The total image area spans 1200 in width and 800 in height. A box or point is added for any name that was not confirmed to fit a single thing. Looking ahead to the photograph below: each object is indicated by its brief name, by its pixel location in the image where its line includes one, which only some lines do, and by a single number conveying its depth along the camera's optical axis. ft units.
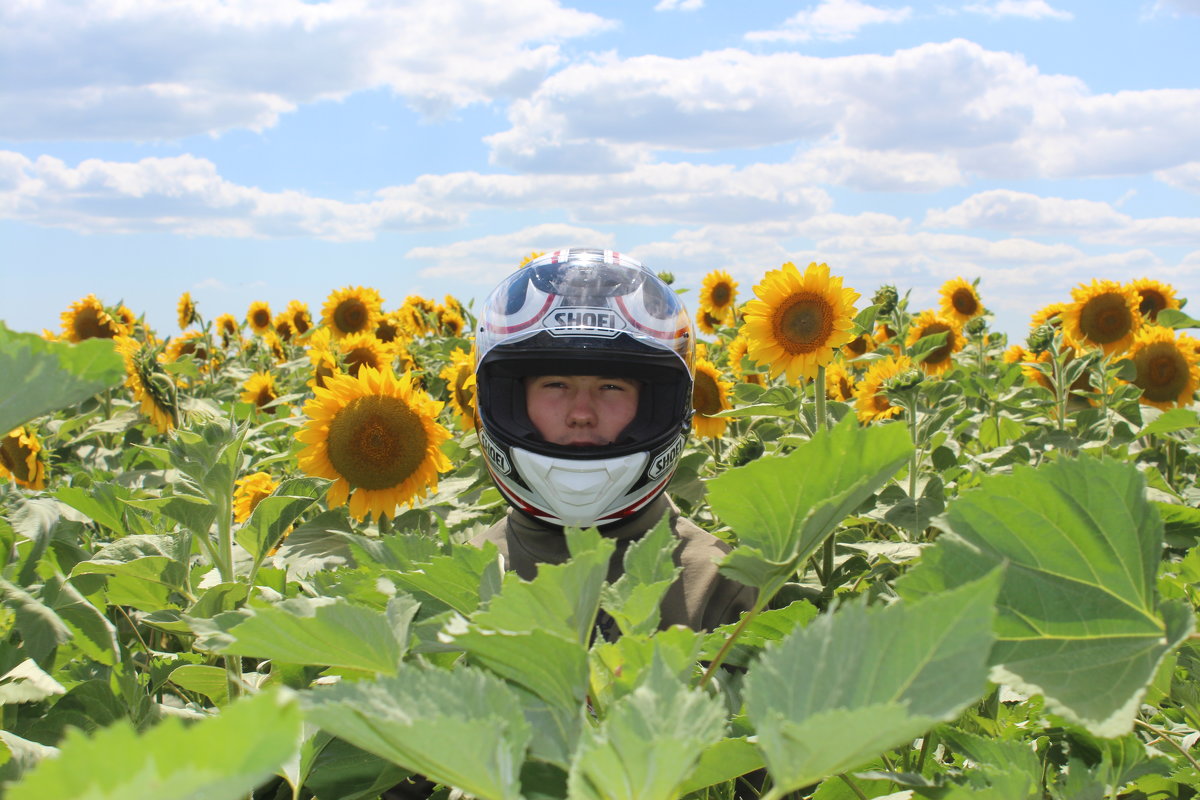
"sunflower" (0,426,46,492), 18.34
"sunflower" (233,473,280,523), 14.15
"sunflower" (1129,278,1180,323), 24.68
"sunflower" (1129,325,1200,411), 20.89
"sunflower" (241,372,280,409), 24.13
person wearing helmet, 10.43
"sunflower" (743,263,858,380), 14.67
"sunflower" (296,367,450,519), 13.09
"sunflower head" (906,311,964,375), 25.95
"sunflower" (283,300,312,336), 40.42
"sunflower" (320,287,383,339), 32.30
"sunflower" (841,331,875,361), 27.32
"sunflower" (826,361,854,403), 23.20
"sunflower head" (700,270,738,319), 37.27
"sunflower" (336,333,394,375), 21.96
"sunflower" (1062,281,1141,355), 22.39
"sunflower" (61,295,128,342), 28.68
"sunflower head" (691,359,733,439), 18.61
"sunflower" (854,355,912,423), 20.10
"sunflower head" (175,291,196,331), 43.37
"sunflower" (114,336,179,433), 18.72
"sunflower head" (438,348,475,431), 17.38
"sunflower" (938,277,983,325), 32.99
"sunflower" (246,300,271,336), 45.24
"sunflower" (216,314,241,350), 46.95
